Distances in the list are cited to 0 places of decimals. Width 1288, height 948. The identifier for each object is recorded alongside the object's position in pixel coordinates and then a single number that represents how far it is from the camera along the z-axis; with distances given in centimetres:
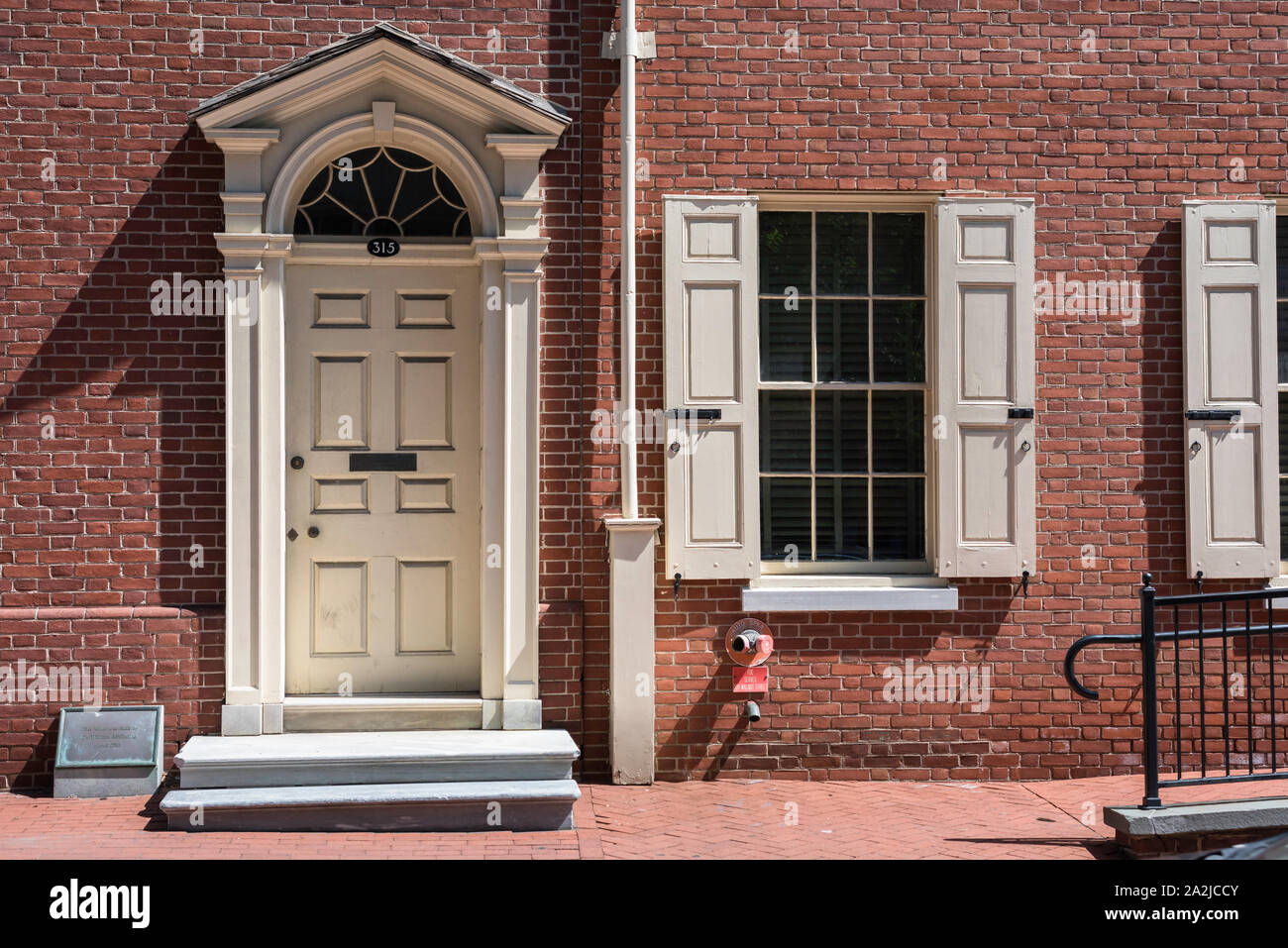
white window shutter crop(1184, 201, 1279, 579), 708
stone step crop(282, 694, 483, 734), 664
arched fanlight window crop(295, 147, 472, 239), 687
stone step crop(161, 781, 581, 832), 589
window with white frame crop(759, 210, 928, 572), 718
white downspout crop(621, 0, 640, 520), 680
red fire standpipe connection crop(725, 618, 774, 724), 683
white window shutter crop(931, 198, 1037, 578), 704
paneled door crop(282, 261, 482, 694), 684
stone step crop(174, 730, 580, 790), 605
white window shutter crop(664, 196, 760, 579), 692
